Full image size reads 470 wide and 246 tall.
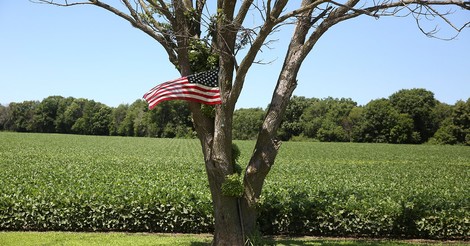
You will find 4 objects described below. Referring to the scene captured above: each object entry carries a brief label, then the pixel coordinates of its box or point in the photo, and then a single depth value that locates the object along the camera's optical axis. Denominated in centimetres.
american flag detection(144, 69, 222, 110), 804
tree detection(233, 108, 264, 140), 10181
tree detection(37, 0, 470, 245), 832
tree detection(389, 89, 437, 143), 8588
